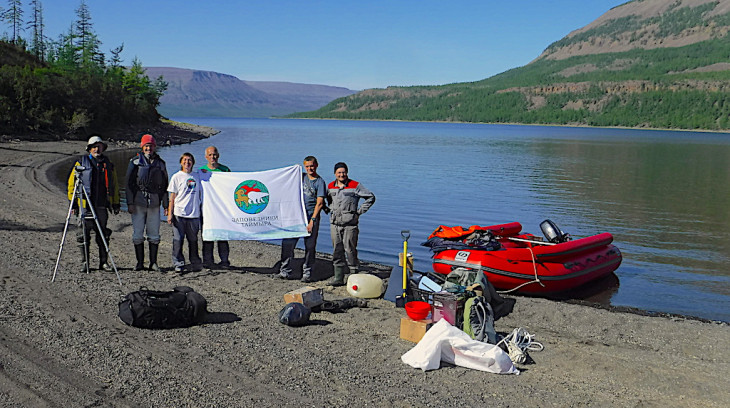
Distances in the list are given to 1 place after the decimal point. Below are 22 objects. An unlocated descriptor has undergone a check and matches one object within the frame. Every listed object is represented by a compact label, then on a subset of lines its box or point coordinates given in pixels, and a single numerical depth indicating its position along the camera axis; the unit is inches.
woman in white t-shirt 384.5
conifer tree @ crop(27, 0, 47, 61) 3477.1
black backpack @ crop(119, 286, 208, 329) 287.1
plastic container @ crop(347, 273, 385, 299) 373.1
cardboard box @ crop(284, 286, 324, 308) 330.6
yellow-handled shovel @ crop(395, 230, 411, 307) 350.6
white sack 259.4
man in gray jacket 383.6
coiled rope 275.3
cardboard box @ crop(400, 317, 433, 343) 290.7
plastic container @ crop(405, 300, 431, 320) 292.2
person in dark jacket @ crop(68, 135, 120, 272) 358.0
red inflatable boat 430.3
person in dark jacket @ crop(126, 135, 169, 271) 371.6
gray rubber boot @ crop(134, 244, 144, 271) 394.4
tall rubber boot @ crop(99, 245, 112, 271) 390.0
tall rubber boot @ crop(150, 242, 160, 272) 398.3
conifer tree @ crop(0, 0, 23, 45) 3378.4
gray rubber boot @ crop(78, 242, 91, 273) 377.1
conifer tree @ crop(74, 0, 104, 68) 3442.9
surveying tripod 351.9
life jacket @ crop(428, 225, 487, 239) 459.5
